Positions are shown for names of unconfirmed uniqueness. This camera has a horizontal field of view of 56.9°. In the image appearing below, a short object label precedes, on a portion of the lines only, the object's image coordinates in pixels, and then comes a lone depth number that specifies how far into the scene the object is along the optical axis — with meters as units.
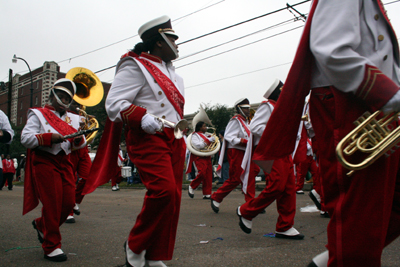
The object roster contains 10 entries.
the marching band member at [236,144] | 6.76
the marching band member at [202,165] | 9.23
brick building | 39.19
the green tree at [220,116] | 35.53
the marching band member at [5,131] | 4.47
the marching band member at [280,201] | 4.25
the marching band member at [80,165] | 6.23
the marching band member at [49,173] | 3.55
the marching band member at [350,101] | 1.71
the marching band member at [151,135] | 2.71
